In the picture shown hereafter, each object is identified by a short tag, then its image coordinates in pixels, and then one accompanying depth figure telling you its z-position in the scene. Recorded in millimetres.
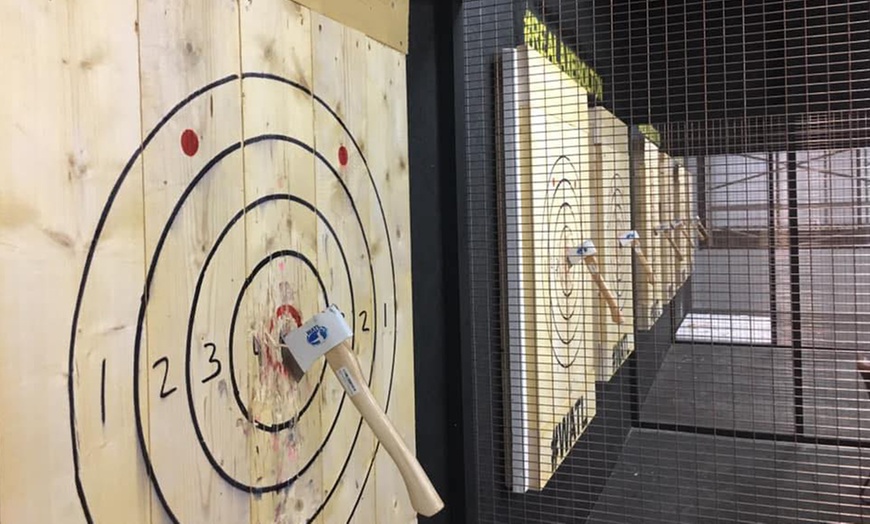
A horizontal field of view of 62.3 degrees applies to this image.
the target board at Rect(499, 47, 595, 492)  1817
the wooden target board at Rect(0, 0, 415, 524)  638
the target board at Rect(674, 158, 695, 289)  3020
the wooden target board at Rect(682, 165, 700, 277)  3010
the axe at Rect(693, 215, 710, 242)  3125
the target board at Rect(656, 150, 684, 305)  3111
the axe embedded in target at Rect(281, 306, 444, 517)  968
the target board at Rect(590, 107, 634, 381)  2607
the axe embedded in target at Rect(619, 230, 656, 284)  2545
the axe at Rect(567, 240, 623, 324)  2188
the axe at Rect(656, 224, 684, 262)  3119
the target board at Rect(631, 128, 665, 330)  2992
